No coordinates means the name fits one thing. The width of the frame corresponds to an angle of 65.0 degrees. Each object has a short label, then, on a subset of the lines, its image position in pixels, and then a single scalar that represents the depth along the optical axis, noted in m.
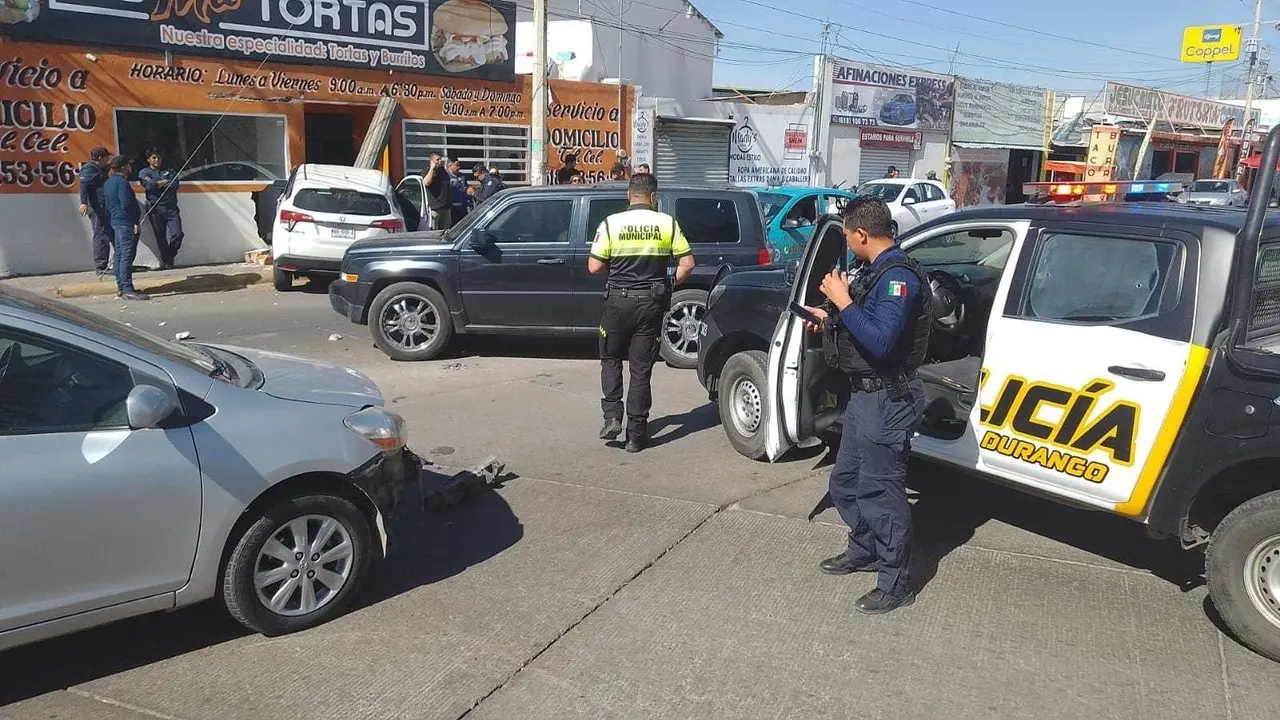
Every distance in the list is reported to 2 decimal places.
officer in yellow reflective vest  6.39
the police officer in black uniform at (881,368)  4.03
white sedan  20.38
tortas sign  14.10
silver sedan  3.41
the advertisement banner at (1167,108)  36.97
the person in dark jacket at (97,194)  13.19
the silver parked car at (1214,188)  22.05
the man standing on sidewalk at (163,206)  14.51
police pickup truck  3.90
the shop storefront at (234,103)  13.94
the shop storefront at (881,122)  28.23
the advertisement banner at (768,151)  25.88
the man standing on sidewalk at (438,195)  15.35
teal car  13.45
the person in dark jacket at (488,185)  15.77
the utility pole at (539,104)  16.80
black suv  9.20
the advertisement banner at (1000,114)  32.81
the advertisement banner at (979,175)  32.97
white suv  12.94
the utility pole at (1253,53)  44.53
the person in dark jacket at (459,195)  15.82
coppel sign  48.66
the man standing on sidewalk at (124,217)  12.35
